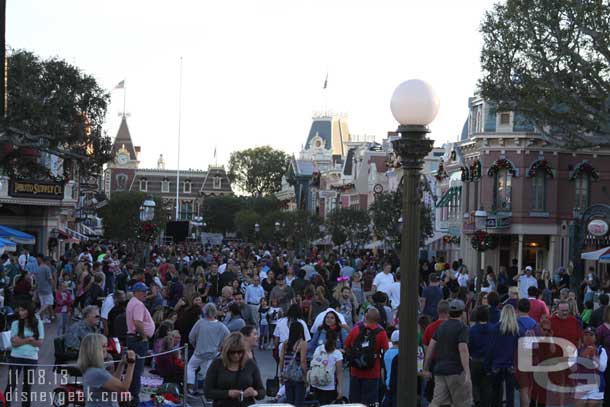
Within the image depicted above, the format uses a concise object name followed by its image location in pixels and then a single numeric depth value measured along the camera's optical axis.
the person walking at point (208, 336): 15.26
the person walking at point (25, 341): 13.64
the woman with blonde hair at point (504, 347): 14.05
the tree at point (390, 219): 57.34
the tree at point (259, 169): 142.38
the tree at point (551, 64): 29.05
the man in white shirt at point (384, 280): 22.14
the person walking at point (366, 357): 13.13
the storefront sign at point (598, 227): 32.56
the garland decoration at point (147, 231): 41.47
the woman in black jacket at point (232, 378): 10.00
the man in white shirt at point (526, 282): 25.25
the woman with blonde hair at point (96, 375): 9.70
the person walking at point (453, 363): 12.27
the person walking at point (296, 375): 13.32
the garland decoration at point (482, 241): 41.44
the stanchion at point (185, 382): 13.80
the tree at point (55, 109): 30.77
